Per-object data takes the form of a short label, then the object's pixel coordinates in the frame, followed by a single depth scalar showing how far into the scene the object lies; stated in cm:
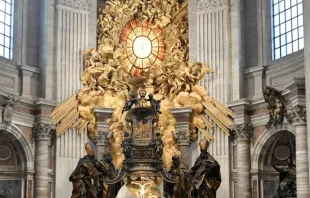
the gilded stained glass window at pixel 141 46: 2367
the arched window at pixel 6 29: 2148
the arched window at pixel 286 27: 2102
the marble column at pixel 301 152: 1848
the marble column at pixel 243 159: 2081
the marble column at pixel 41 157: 2088
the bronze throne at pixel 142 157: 2033
